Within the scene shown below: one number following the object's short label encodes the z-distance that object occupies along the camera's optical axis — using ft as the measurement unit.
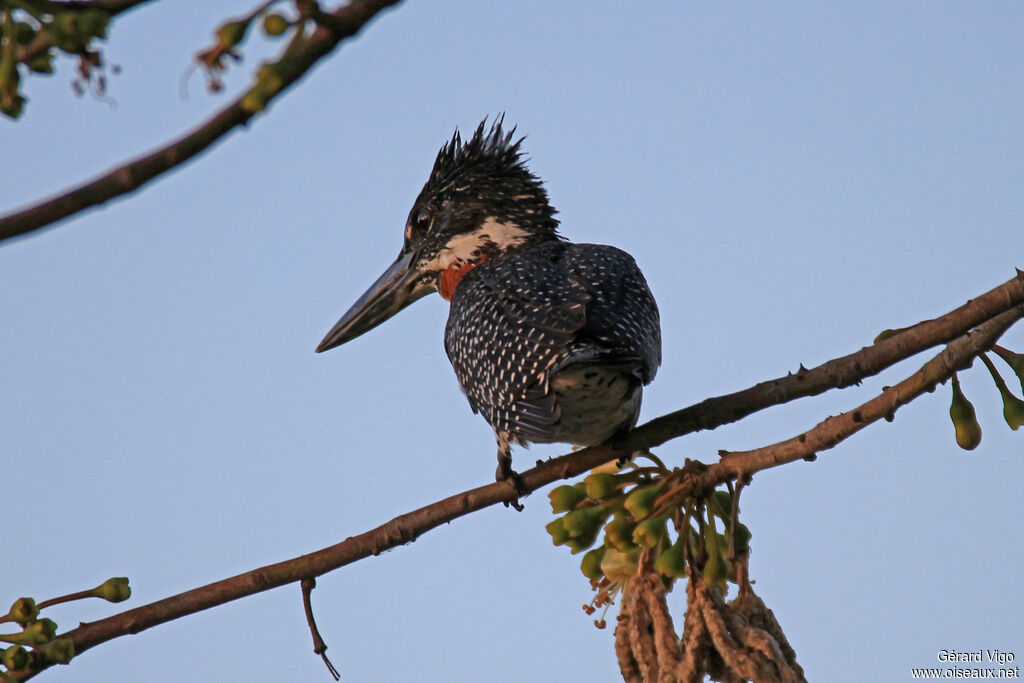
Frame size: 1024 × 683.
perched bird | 30.40
